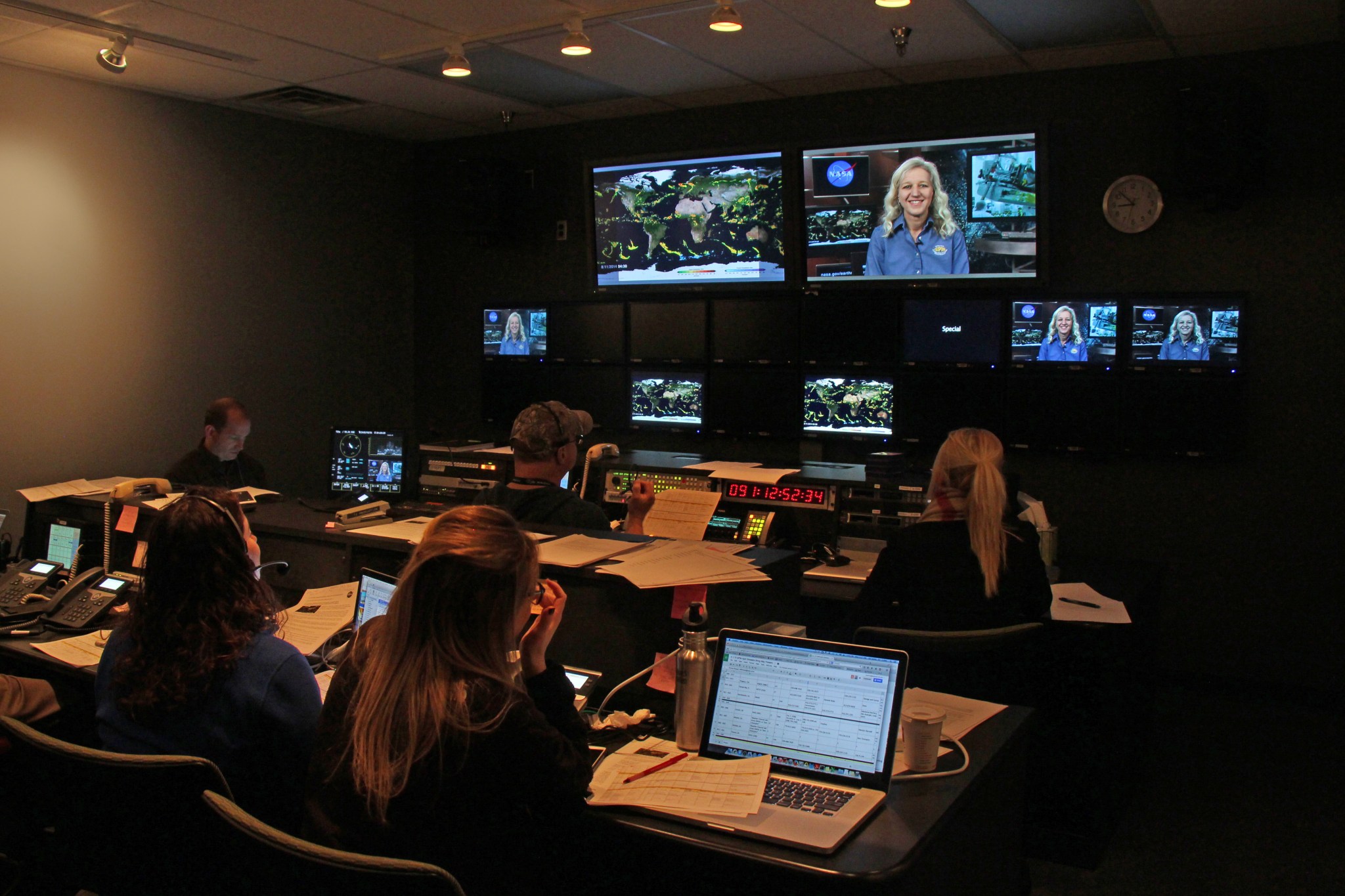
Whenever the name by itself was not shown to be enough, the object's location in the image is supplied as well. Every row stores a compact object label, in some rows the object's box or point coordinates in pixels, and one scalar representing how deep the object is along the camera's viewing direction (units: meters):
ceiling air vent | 5.31
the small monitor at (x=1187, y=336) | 4.39
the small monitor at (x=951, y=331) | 4.82
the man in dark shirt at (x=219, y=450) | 4.64
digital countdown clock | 3.95
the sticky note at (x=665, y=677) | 2.25
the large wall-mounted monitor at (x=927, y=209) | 4.51
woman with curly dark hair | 1.96
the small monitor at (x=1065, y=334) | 4.60
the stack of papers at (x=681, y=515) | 3.45
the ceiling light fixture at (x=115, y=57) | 4.11
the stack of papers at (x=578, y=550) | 2.38
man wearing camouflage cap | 2.97
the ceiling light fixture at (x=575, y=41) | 3.79
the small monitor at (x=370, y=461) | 4.41
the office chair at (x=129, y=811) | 1.72
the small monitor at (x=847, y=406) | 5.09
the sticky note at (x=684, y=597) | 2.22
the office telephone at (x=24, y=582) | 3.36
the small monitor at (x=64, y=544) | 3.79
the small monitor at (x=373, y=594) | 2.59
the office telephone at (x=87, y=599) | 3.18
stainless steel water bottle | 1.99
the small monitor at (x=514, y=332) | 6.13
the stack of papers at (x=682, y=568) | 2.22
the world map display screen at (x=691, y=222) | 5.16
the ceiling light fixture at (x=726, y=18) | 3.46
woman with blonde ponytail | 2.87
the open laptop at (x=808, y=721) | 1.76
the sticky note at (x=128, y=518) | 3.46
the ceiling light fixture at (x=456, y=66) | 3.98
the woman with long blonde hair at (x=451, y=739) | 1.54
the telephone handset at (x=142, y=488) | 3.69
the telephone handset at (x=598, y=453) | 4.43
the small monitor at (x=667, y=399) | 5.58
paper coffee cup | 1.89
